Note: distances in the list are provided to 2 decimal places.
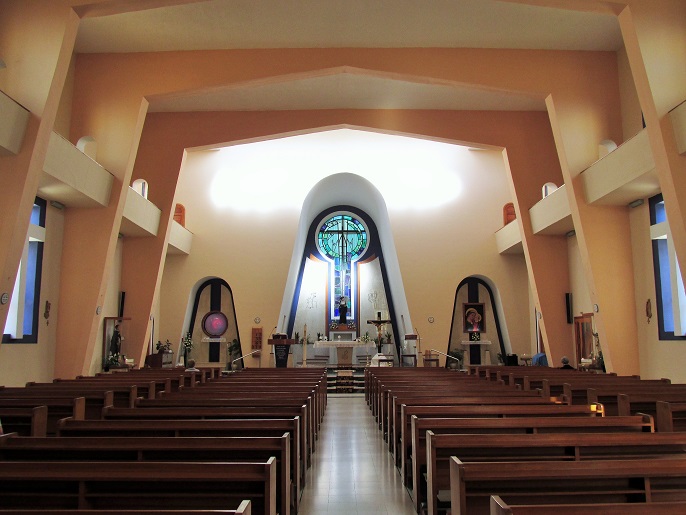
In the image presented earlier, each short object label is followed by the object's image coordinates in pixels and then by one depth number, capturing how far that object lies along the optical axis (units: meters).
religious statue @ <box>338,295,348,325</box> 19.08
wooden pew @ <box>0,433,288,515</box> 3.18
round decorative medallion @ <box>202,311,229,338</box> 17.70
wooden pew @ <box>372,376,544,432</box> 6.14
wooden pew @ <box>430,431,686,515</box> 3.32
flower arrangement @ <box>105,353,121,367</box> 11.70
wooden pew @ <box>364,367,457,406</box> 9.15
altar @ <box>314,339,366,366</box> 15.93
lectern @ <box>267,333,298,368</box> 14.92
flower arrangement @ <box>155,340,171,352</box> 15.43
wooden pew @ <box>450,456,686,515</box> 2.61
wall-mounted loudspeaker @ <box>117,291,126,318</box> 12.36
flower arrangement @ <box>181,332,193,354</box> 16.69
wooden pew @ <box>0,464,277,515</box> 2.62
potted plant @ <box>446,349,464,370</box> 16.94
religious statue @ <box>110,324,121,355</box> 11.95
